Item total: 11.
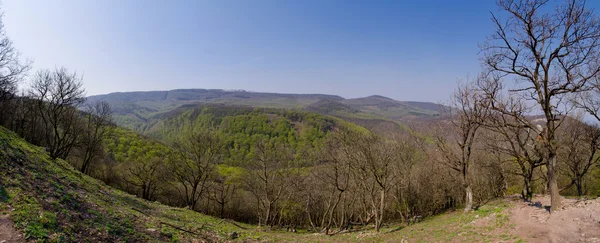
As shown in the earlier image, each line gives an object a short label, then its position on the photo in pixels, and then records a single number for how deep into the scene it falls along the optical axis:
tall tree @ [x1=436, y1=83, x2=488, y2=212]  18.59
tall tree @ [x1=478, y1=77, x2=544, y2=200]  14.07
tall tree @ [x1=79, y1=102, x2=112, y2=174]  37.00
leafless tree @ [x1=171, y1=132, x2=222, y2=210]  37.66
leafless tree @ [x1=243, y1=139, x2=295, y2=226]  36.25
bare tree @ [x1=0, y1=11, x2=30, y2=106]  23.31
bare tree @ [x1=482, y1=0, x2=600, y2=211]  11.48
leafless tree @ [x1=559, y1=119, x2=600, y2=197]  25.20
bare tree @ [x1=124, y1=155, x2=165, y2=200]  46.25
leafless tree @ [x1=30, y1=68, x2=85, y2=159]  25.88
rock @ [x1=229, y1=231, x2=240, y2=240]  15.52
